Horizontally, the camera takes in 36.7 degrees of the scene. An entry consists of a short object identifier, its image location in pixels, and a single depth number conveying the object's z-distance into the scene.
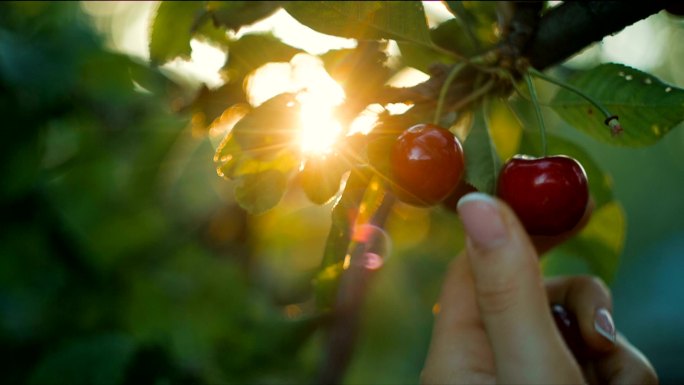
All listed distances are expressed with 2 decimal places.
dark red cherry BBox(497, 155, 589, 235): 0.26
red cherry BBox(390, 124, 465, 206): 0.25
